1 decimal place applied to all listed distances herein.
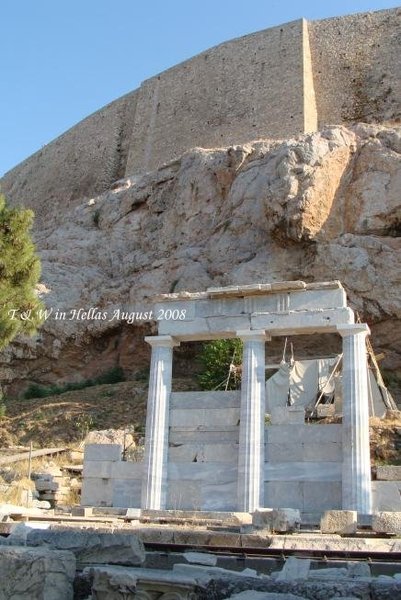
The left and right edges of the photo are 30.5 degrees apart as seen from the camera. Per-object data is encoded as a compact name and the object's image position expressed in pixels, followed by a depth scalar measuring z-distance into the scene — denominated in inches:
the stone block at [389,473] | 532.4
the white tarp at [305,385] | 774.5
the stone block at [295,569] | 237.8
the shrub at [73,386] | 1147.3
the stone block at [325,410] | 707.9
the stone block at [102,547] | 255.8
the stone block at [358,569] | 244.4
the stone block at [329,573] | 232.7
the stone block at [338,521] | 405.5
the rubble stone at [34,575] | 214.1
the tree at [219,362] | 941.2
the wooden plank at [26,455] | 782.3
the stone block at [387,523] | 380.2
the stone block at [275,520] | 384.2
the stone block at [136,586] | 214.8
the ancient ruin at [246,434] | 526.0
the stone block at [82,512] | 488.2
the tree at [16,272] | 671.1
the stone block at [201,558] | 275.6
